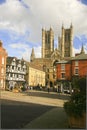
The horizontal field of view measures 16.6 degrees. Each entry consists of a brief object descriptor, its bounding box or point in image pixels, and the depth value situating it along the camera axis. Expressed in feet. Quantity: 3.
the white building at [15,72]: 313.32
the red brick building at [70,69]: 241.35
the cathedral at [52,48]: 492.95
